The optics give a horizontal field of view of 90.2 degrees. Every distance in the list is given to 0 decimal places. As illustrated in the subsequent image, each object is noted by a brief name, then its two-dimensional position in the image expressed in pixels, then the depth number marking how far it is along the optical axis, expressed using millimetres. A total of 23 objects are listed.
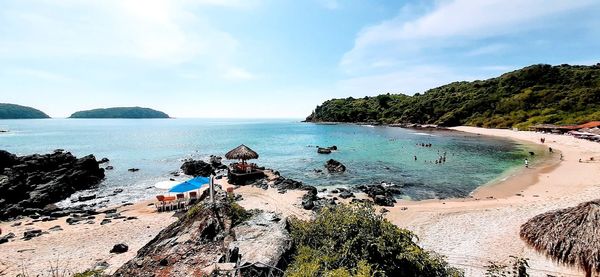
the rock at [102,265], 12789
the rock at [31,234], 17312
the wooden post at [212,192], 12383
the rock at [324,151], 54506
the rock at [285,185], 27497
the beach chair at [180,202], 22734
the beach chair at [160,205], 22488
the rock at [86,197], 27475
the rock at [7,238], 16750
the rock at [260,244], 6947
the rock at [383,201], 22594
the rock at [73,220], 20250
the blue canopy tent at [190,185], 22234
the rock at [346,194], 25594
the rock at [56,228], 18812
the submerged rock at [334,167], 37469
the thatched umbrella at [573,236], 8773
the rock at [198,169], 38178
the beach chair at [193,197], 23441
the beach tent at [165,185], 23334
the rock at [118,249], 14695
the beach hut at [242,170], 30766
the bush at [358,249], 6395
